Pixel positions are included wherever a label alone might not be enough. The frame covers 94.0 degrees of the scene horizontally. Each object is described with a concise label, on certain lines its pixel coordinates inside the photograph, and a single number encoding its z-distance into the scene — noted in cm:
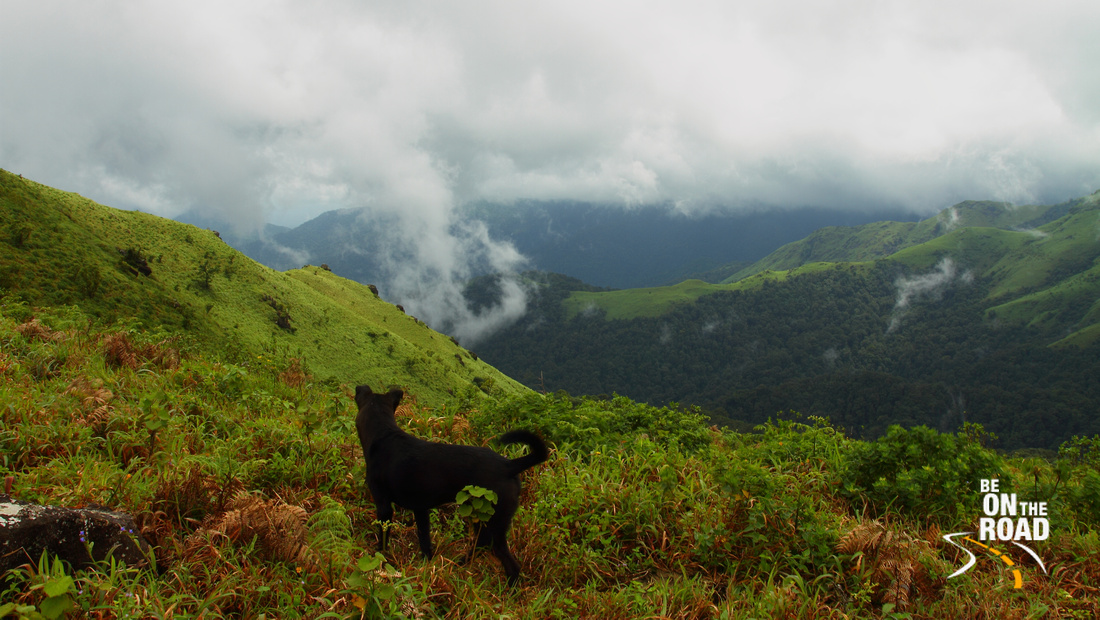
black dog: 447
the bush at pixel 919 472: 611
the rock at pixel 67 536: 342
